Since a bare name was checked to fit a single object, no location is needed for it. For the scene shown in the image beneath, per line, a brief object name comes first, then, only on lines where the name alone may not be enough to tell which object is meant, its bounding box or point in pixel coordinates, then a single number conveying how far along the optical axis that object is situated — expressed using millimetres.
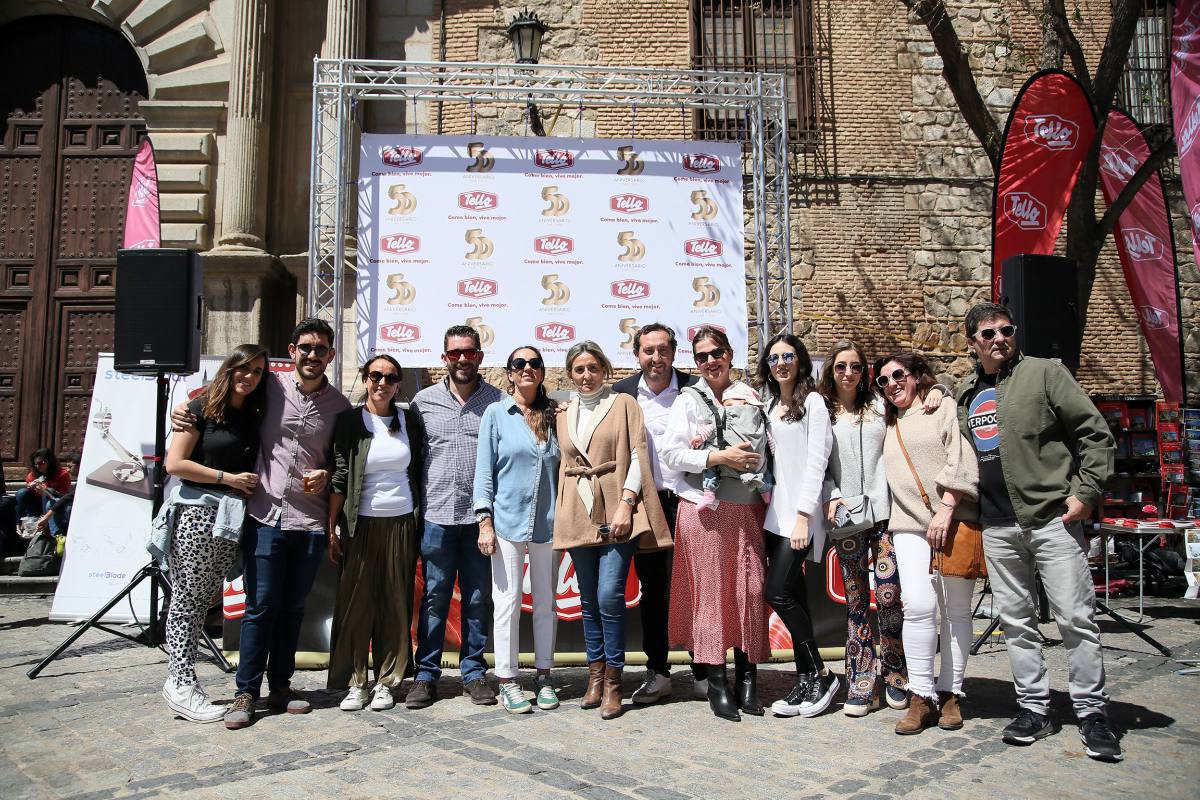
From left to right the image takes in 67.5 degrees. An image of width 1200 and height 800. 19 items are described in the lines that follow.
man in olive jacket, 4137
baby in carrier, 4637
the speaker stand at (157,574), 6133
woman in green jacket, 4949
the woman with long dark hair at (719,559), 4625
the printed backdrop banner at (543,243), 8594
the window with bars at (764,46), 13578
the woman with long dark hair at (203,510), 4605
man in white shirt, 5016
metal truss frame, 8617
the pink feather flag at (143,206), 10938
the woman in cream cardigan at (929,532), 4449
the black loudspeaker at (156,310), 6656
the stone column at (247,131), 11984
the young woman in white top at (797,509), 4621
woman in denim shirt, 4930
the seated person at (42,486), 10492
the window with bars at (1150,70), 13789
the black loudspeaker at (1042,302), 6746
